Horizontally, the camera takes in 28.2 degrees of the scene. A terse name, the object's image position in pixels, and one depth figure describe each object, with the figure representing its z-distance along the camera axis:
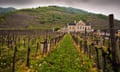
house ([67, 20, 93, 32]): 151.62
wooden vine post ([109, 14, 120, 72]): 7.85
